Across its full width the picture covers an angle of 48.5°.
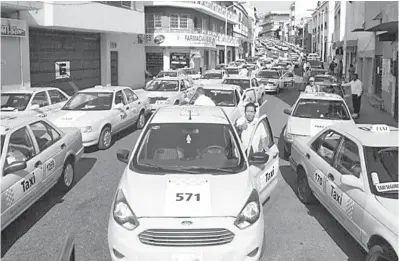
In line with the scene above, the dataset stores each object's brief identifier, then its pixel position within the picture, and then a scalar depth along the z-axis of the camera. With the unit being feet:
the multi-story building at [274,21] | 573.74
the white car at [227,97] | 42.88
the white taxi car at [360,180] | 14.54
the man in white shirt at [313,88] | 54.50
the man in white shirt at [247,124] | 23.90
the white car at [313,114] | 33.37
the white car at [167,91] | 53.01
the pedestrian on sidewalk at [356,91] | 56.08
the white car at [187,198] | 14.02
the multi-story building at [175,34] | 144.25
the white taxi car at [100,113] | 35.35
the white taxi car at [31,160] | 18.31
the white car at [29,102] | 39.04
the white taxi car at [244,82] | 66.19
